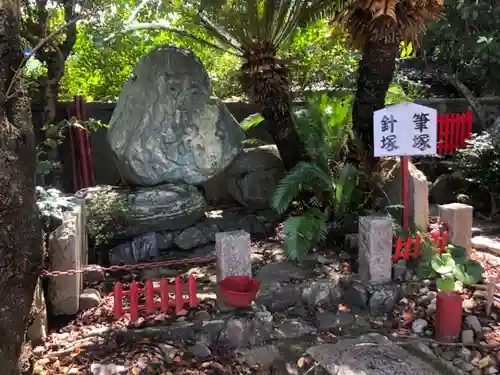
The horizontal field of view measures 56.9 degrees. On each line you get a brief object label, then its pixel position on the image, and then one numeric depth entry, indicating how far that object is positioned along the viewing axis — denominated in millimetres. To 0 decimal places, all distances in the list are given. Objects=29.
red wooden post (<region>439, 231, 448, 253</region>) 5000
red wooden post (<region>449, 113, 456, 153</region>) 9188
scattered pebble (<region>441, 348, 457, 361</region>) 3896
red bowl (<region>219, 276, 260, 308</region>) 4059
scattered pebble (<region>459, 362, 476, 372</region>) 3763
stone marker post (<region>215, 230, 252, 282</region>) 4215
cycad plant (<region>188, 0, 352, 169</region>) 6332
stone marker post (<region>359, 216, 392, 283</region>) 4680
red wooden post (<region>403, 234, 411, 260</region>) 4906
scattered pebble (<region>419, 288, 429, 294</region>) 4734
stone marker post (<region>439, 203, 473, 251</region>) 5180
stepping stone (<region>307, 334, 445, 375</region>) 3613
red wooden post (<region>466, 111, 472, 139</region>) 9327
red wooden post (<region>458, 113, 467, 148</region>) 9211
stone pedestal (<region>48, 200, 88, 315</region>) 4105
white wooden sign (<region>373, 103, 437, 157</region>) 5289
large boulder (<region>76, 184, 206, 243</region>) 5641
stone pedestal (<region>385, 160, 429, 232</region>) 5648
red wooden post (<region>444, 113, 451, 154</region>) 9188
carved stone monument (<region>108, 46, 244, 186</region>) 6172
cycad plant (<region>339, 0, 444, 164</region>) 5414
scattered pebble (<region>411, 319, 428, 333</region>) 4277
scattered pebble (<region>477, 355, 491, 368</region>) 3775
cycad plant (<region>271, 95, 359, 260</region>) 5328
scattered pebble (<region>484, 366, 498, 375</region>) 3721
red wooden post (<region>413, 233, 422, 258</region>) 4953
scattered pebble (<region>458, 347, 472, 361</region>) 3883
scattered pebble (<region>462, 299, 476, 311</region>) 4463
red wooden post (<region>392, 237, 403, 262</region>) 4906
